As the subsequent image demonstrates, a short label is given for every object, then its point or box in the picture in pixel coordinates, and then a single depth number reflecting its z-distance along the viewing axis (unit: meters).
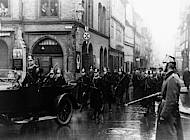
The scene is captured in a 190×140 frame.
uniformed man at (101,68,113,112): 11.55
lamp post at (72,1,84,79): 14.84
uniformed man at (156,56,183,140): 4.73
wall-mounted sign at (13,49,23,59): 12.77
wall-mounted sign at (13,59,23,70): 9.91
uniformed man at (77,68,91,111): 10.75
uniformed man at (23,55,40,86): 7.27
